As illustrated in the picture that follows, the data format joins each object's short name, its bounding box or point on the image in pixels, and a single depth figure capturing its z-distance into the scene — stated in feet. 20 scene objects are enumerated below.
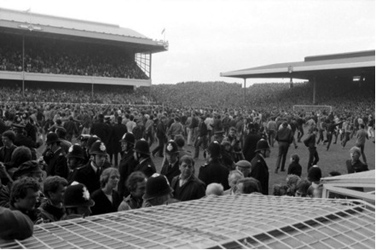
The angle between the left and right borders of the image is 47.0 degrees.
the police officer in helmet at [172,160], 20.15
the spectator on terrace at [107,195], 14.32
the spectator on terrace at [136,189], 14.73
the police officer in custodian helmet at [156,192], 12.94
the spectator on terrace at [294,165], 28.30
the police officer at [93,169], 17.46
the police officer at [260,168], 23.06
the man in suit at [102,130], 39.45
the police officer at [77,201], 11.54
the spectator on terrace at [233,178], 17.16
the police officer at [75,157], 19.40
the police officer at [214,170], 20.01
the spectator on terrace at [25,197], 11.38
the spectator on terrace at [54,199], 12.55
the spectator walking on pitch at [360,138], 42.09
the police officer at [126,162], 20.72
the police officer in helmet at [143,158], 19.99
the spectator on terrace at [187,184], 16.43
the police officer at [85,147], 23.10
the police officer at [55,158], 21.16
